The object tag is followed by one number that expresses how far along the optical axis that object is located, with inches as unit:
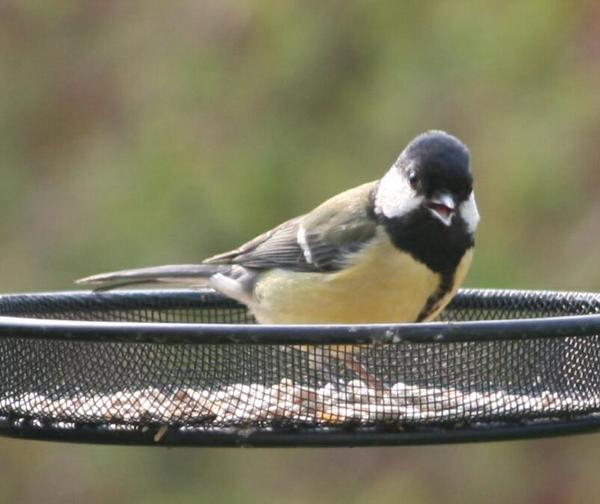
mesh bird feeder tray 229.3
